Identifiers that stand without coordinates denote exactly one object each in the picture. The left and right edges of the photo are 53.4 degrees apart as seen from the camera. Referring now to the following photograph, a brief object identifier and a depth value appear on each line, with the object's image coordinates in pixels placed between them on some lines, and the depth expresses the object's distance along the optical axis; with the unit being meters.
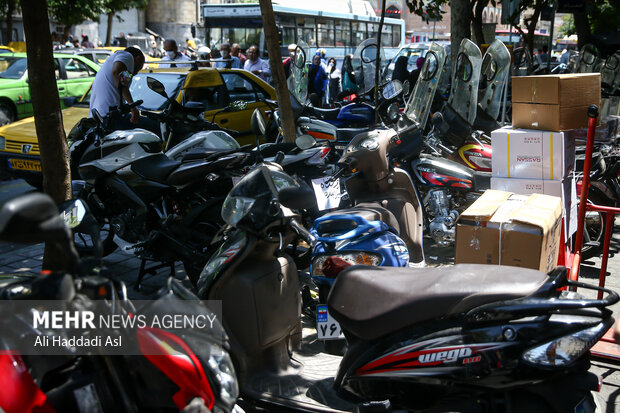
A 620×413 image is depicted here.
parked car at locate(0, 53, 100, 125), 13.06
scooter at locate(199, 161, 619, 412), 2.18
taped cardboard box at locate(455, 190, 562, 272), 3.42
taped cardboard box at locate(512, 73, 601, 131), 4.40
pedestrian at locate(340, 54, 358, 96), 11.23
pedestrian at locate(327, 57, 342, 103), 15.25
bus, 19.03
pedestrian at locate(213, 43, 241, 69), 13.61
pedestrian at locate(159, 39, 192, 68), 13.04
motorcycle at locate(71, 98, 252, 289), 4.68
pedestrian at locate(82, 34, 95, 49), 30.38
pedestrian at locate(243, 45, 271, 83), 14.27
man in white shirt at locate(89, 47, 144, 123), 7.32
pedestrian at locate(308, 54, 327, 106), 13.37
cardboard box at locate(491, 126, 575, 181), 4.46
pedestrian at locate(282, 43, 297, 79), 9.62
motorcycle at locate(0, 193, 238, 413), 1.72
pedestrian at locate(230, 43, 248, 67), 15.85
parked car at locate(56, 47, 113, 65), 16.75
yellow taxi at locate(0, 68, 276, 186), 7.73
